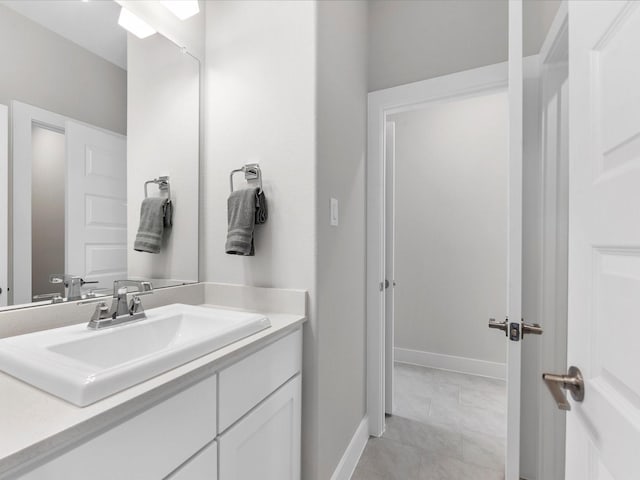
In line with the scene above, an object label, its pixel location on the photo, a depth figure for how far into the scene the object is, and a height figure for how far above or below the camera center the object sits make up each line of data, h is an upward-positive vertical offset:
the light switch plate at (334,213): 1.36 +0.12
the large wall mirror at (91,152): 0.90 +0.31
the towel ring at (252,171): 1.32 +0.29
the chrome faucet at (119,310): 0.91 -0.24
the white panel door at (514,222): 1.00 +0.06
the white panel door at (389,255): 2.03 -0.11
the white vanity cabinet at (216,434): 0.54 -0.45
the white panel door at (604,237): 0.45 +0.01
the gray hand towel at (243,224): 1.24 +0.06
